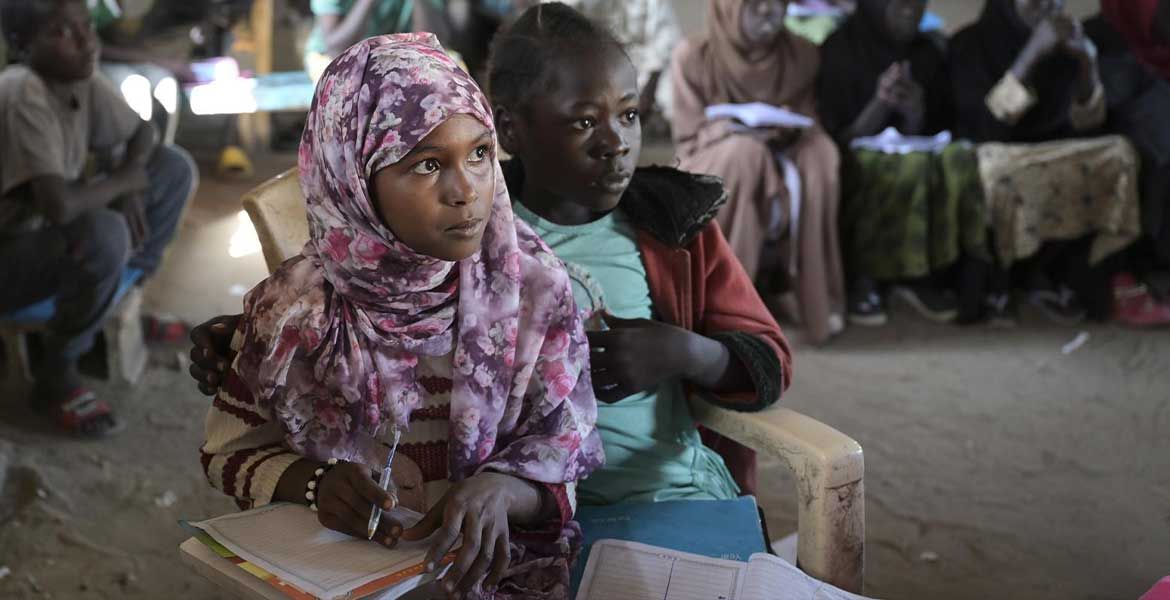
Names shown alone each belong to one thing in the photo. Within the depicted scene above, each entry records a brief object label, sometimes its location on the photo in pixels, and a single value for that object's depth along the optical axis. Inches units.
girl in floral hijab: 56.7
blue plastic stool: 143.5
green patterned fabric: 186.5
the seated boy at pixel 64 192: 136.3
